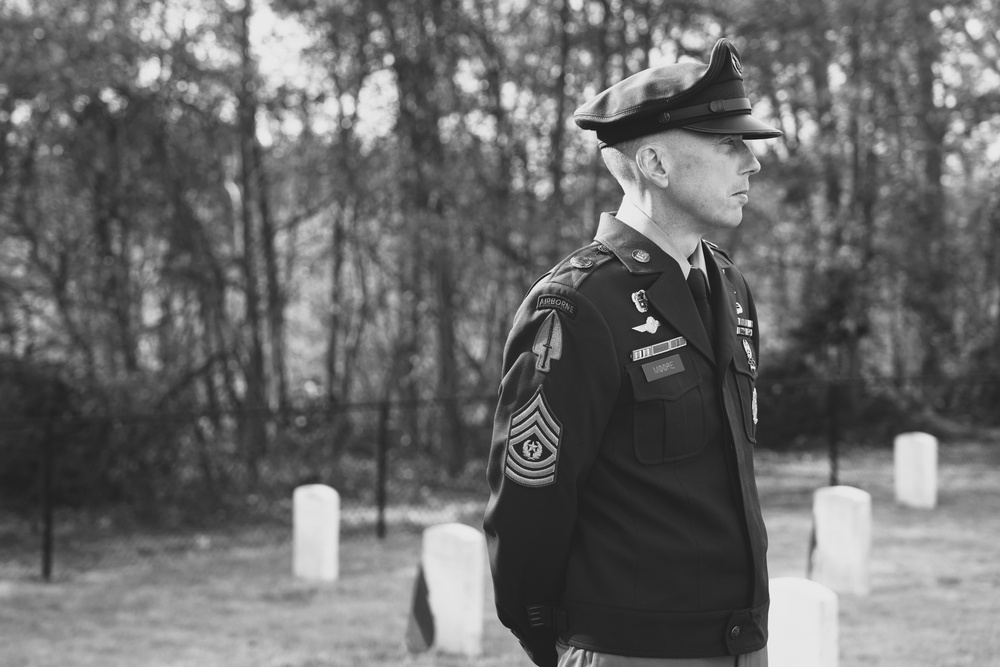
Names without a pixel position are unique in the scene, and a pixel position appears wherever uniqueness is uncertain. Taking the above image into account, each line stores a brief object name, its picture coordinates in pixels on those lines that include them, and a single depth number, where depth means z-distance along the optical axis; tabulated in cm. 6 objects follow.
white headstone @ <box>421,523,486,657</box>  604
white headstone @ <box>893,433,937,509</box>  1164
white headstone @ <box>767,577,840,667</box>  401
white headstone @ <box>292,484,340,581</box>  821
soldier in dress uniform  216
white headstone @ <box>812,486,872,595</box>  747
